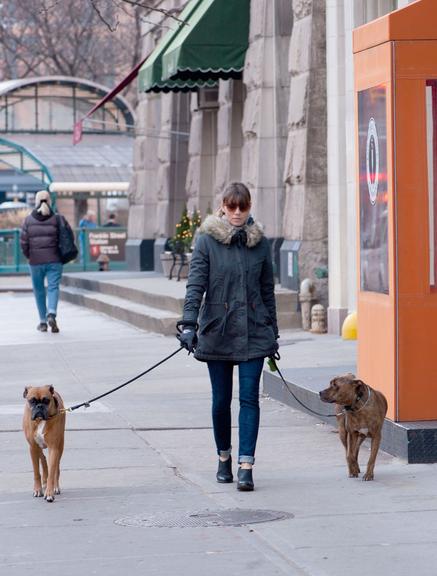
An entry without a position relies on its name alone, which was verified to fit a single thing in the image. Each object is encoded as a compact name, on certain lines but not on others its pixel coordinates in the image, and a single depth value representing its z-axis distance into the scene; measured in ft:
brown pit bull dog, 55.72
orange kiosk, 59.98
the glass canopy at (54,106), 329.93
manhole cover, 48.26
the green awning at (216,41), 140.46
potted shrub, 166.71
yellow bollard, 105.60
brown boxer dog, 52.65
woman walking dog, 55.06
